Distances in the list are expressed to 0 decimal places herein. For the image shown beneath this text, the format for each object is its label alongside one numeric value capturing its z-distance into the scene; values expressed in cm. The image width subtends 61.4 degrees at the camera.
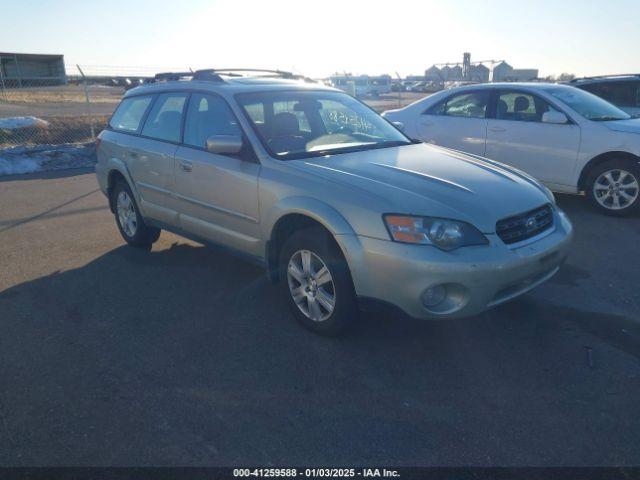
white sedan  644
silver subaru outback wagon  323
